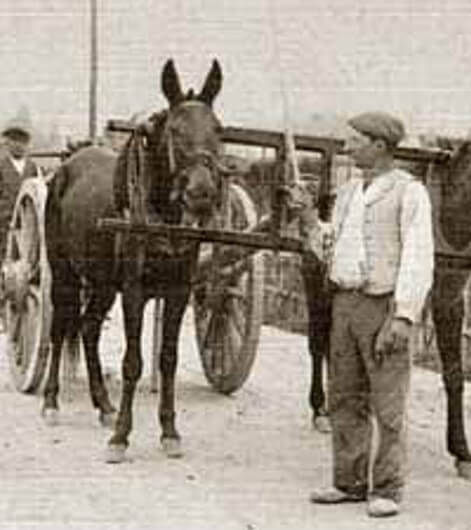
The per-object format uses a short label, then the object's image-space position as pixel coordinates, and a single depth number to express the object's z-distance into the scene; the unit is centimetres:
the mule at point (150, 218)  725
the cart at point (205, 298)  975
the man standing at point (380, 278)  628
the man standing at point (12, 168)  1258
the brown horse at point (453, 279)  737
